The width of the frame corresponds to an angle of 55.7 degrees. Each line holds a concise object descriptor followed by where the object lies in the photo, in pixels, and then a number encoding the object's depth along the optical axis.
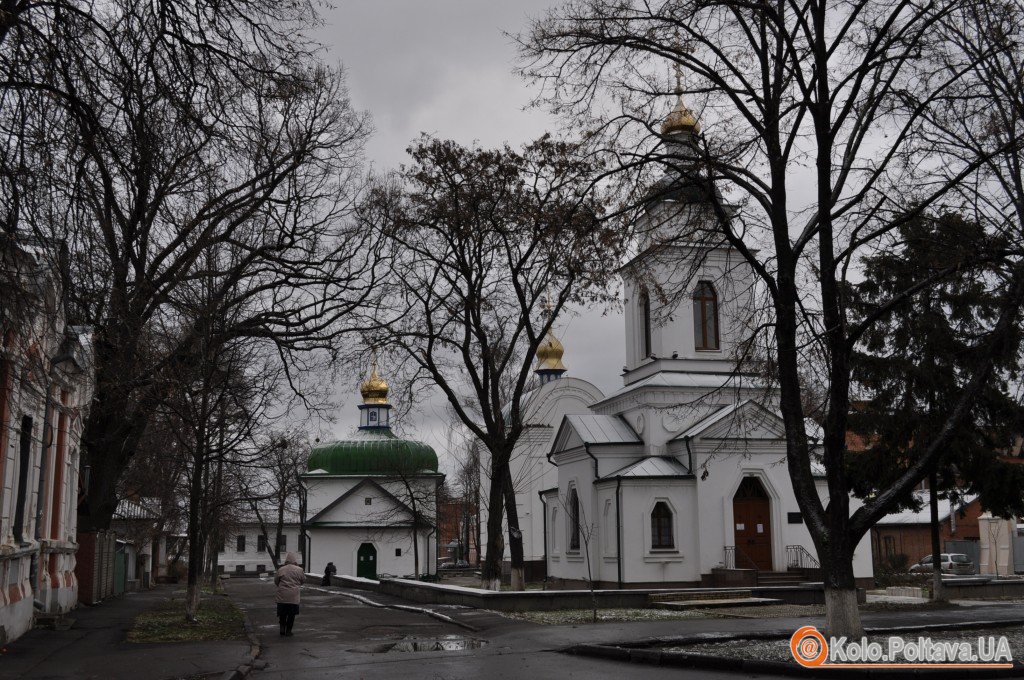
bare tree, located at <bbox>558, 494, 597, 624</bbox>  32.84
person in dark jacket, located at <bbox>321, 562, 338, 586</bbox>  47.49
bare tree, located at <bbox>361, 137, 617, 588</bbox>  25.62
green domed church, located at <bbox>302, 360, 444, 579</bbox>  64.88
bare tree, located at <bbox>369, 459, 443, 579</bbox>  56.56
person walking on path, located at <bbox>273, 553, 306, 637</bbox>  17.55
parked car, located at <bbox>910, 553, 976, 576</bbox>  44.69
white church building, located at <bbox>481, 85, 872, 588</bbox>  30.83
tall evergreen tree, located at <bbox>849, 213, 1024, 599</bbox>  19.92
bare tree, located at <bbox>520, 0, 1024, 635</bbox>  12.72
